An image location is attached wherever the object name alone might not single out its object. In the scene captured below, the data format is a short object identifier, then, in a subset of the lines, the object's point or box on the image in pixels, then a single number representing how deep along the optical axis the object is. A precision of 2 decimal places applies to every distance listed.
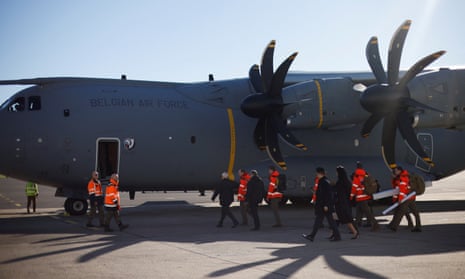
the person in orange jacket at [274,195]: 14.98
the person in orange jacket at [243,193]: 15.70
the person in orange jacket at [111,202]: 14.04
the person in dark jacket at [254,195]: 14.40
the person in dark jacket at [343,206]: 12.16
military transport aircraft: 17.81
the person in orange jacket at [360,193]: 14.35
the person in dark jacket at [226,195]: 15.03
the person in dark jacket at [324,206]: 11.83
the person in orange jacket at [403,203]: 13.58
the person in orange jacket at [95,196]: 14.82
